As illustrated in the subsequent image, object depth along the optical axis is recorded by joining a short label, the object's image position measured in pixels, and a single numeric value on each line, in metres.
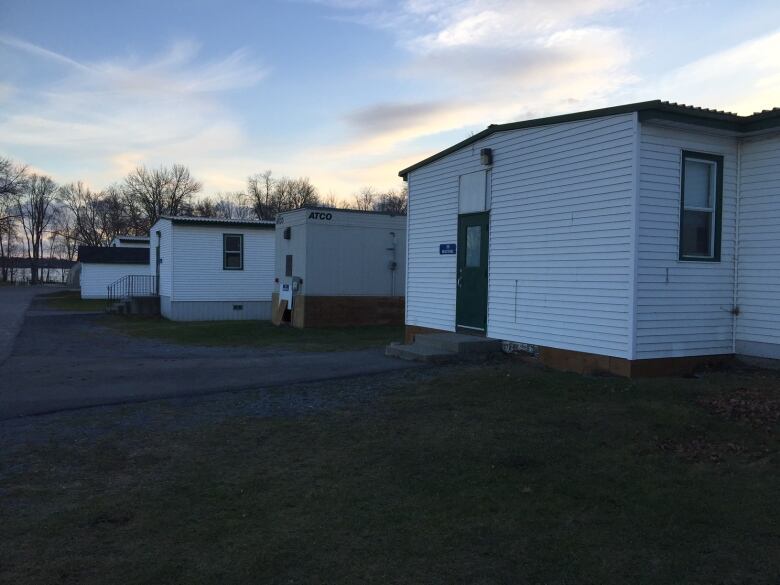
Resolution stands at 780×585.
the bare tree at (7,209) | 54.00
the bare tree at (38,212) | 88.44
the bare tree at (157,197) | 67.12
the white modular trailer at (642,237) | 8.70
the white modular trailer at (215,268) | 23.41
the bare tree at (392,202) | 62.10
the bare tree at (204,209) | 69.31
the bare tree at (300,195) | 69.69
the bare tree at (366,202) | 72.88
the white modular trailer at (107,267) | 39.62
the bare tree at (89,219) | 80.69
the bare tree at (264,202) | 70.38
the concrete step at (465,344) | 10.66
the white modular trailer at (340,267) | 19.06
